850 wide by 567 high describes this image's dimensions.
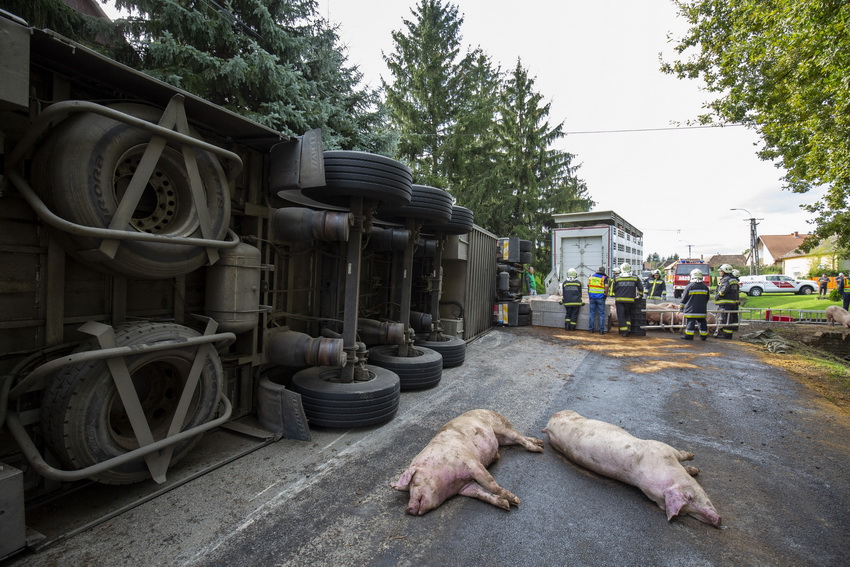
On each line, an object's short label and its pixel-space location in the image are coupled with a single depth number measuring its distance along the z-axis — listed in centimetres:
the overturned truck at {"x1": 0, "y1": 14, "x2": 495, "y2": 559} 224
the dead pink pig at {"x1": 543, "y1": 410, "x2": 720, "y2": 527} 249
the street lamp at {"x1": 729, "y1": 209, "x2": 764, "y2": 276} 3647
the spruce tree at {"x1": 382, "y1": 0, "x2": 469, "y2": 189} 1638
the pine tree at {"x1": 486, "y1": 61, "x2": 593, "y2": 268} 2005
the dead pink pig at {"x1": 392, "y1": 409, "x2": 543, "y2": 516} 249
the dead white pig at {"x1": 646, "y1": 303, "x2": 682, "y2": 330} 1055
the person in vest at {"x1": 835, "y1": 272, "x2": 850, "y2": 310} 1498
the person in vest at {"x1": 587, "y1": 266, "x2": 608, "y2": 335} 1006
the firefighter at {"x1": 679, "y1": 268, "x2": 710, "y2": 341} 918
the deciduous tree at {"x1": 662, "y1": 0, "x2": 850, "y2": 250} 565
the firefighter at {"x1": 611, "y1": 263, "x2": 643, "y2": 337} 955
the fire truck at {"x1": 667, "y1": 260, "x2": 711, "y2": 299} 2253
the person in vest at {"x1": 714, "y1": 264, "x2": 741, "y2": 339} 973
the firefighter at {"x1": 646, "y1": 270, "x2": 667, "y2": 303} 1501
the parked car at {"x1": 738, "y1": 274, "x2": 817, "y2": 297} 2681
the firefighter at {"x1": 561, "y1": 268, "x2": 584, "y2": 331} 1052
